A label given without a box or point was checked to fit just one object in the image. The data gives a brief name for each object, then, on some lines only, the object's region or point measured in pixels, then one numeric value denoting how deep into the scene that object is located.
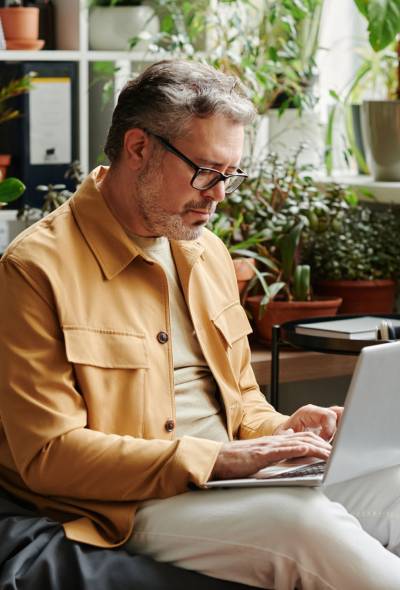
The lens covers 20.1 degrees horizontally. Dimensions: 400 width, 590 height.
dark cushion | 1.81
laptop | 1.79
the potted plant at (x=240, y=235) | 3.30
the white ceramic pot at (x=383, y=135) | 3.62
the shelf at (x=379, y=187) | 3.59
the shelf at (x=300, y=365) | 3.23
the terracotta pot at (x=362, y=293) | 3.46
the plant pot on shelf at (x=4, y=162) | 3.45
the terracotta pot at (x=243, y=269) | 3.28
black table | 2.79
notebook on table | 2.82
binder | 3.45
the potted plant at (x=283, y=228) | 3.30
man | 1.82
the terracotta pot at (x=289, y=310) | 3.28
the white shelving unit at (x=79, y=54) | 3.44
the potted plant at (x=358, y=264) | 3.46
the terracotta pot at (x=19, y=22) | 3.41
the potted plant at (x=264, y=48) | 3.52
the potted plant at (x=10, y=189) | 2.85
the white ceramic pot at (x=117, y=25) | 3.62
